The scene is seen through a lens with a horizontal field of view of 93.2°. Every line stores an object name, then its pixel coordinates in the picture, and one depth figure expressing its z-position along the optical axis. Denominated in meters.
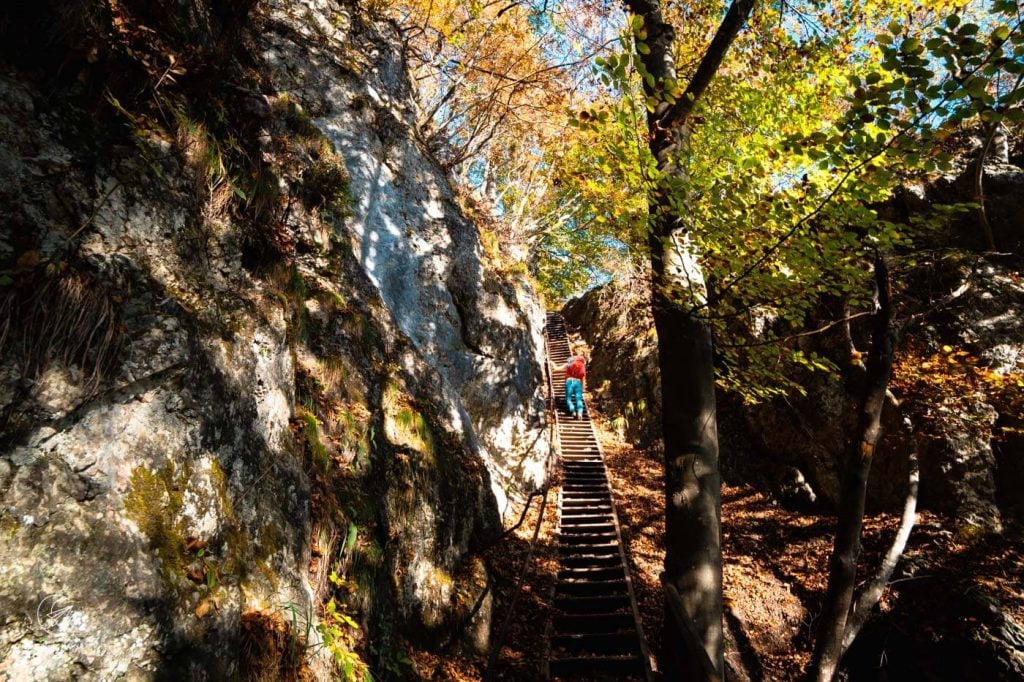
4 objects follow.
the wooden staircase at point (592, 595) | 6.23
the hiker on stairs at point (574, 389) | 16.62
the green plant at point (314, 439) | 4.84
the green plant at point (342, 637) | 3.88
